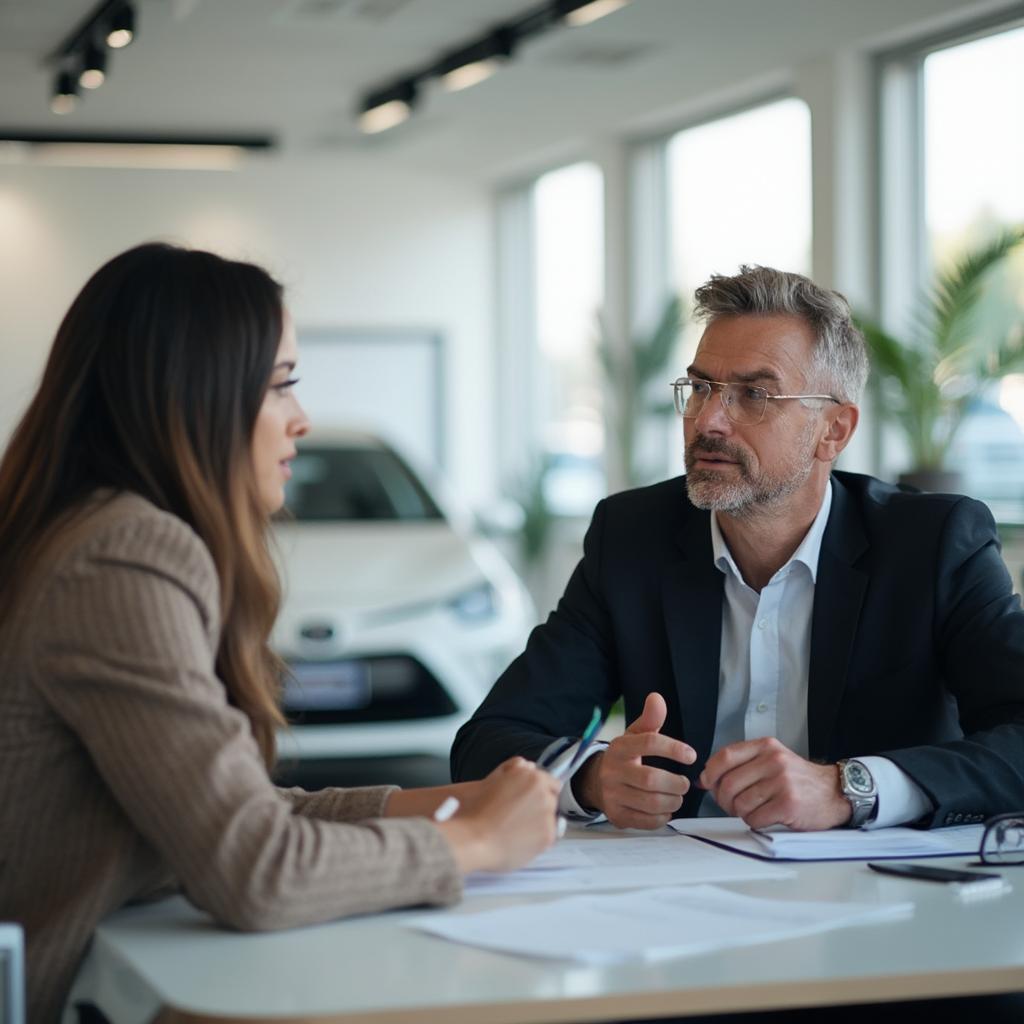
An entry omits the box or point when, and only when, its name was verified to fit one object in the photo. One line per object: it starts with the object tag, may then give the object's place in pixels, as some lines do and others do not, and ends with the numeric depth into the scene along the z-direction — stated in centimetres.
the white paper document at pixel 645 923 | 144
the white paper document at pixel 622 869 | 173
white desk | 130
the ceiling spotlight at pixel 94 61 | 752
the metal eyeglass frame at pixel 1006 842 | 190
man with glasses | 244
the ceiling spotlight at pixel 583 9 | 684
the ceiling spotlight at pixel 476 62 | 759
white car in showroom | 530
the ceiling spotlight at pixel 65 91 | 829
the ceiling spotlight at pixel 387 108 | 881
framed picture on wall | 1202
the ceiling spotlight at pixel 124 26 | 688
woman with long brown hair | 150
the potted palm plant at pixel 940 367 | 624
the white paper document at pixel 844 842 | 191
